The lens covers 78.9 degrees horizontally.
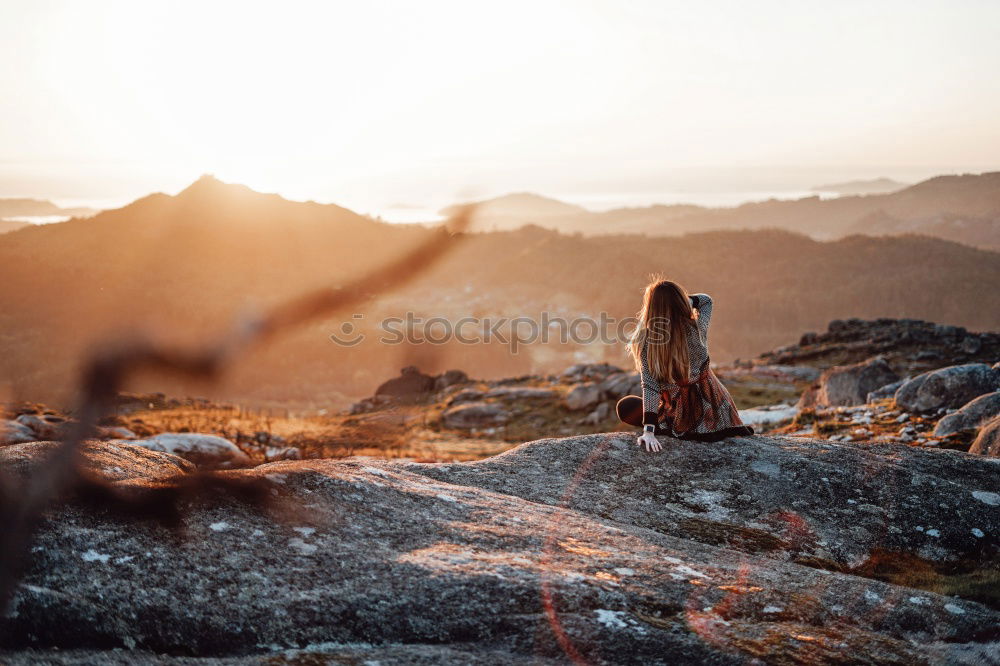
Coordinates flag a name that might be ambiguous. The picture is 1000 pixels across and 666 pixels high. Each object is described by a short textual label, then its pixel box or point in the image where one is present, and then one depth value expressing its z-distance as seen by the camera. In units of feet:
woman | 21.44
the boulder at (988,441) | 26.91
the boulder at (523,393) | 91.00
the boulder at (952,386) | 42.32
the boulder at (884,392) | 56.03
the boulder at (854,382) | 60.90
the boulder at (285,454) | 53.45
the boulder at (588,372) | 104.17
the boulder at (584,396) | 79.82
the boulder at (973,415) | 34.12
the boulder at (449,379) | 115.11
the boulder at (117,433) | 51.16
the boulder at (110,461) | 13.41
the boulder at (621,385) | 76.02
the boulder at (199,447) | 42.65
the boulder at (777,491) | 17.56
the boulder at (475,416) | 84.23
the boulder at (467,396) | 97.25
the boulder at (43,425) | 45.20
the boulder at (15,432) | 40.73
